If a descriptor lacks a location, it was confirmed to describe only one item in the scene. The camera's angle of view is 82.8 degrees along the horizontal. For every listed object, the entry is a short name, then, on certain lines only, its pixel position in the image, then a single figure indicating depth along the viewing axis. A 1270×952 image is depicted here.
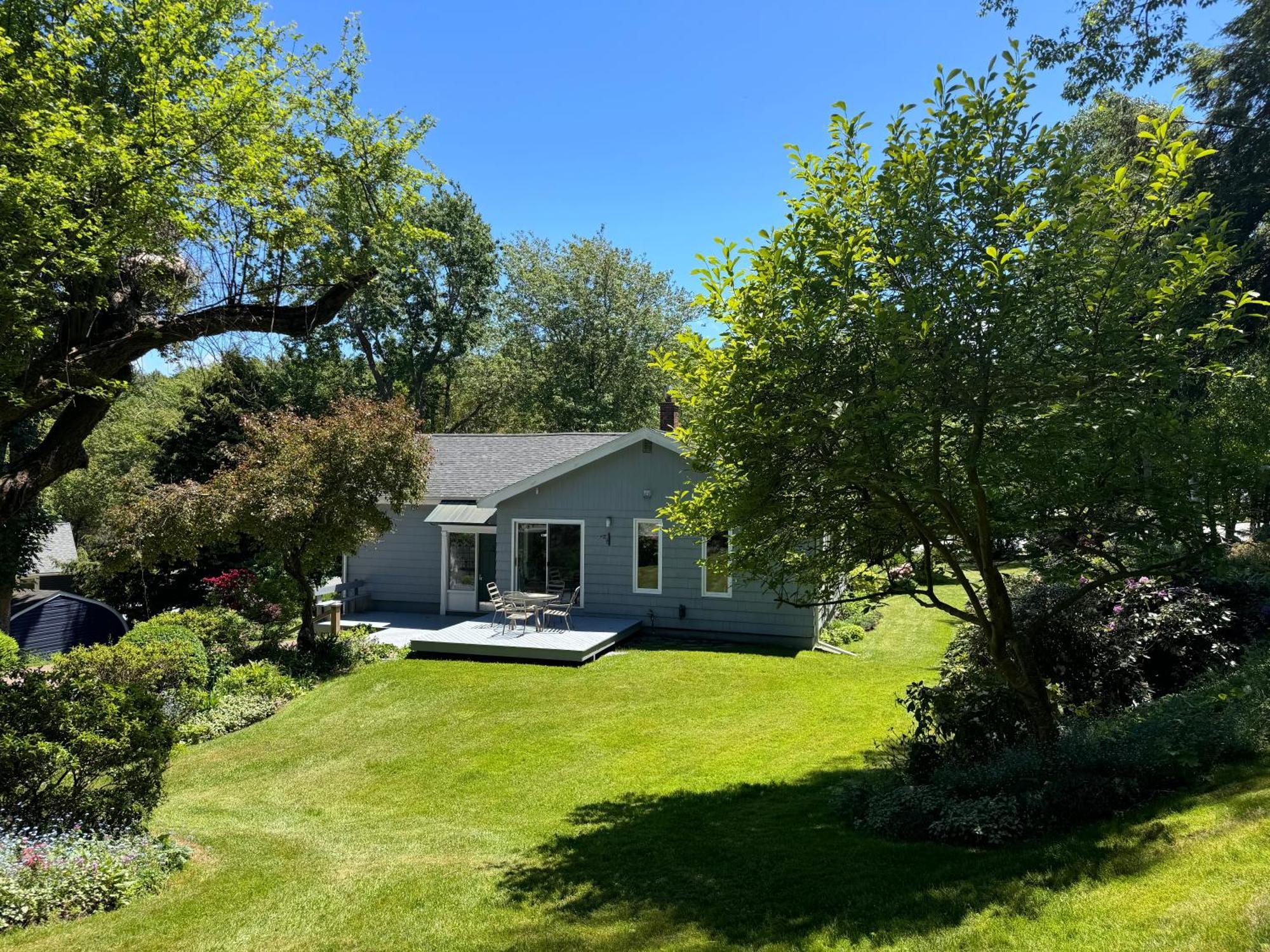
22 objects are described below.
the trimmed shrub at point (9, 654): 9.55
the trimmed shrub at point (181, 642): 11.12
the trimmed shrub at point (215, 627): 13.77
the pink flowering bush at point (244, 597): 16.34
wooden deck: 14.47
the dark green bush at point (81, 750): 5.67
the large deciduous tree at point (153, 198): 5.30
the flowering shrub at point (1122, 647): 8.38
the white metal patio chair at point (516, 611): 16.08
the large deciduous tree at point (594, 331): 35.97
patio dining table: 15.91
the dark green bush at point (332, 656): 13.72
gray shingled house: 16.39
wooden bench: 19.12
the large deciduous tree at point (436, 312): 35.03
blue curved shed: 15.69
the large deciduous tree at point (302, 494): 13.16
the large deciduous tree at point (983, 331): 5.01
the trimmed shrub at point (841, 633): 16.55
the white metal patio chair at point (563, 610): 16.02
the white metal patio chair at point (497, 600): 16.35
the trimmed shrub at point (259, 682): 12.32
